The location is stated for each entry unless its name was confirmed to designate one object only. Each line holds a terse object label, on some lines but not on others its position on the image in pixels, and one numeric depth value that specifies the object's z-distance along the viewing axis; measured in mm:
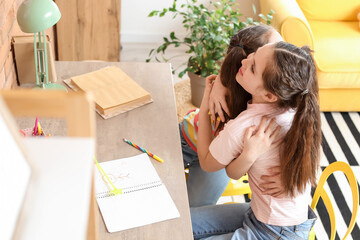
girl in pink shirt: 1313
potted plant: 2697
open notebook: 1224
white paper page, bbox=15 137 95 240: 467
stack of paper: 1594
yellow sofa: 2773
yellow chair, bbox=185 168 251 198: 1915
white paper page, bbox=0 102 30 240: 448
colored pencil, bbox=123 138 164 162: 1419
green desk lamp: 1395
